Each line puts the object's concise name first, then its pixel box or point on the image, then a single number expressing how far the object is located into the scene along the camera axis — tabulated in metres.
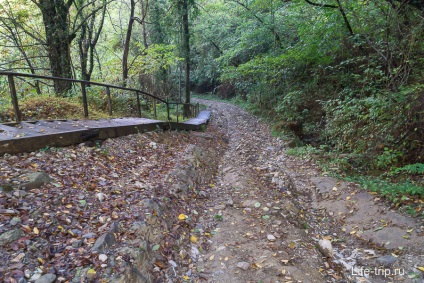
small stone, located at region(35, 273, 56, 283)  2.19
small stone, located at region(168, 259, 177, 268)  3.18
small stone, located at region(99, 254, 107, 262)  2.62
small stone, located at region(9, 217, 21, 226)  2.56
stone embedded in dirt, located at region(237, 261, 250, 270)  3.25
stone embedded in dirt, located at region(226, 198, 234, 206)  4.88
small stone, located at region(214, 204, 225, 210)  4.79
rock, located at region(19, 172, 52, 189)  3.13
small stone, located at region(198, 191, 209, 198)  5.21
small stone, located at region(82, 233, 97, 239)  2.84
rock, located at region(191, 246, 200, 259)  3.49
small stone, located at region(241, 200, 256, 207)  4.80
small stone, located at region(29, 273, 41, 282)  2.18
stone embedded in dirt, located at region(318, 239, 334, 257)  3.66
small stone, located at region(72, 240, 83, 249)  2.67
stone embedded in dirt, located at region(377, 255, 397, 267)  3.29
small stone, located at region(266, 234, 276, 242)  3.77
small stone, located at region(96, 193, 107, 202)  3.56
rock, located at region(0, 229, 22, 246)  2.37
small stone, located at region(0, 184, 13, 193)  2.88
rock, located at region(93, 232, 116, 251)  2.74
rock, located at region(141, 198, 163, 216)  3.73
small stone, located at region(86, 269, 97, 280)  2.39
